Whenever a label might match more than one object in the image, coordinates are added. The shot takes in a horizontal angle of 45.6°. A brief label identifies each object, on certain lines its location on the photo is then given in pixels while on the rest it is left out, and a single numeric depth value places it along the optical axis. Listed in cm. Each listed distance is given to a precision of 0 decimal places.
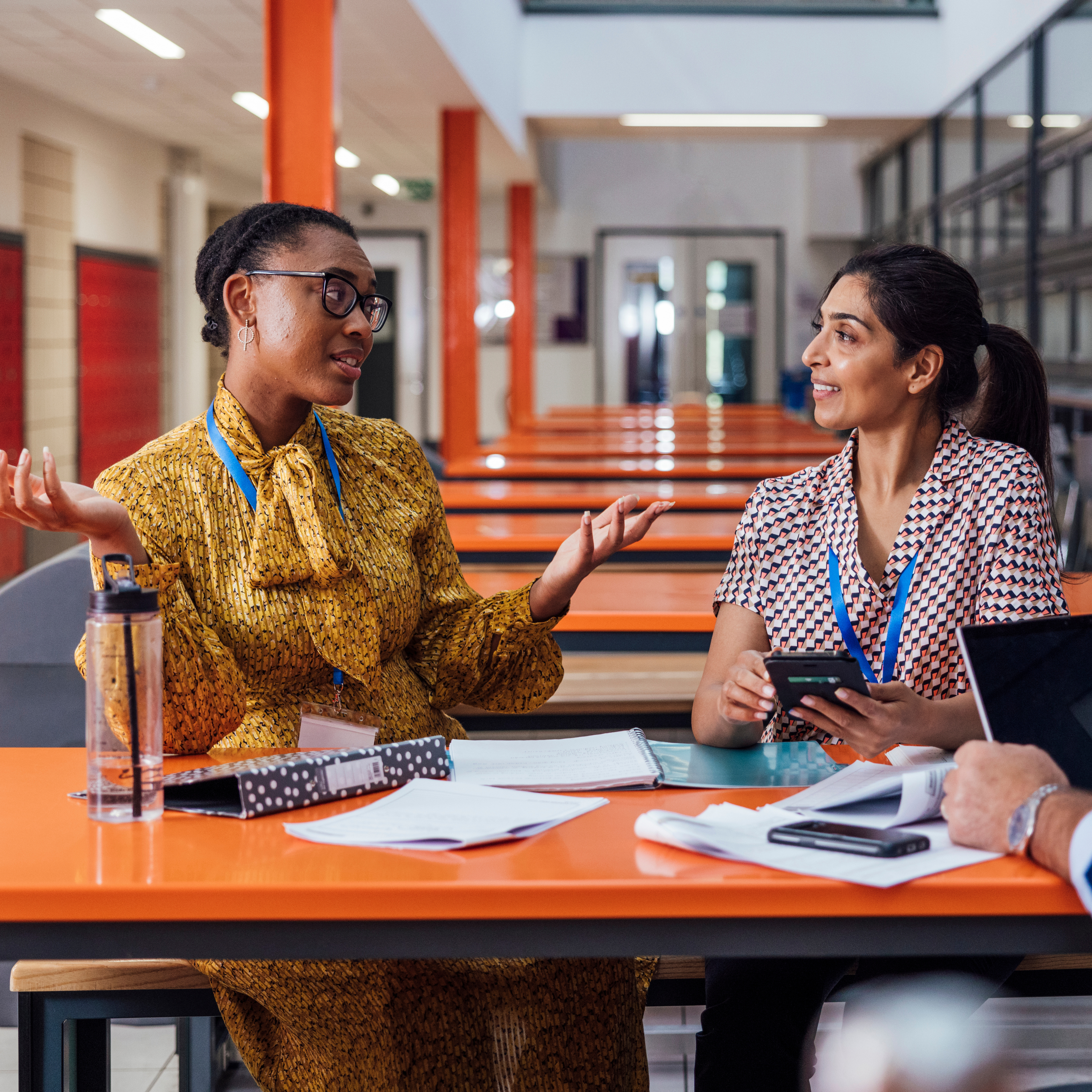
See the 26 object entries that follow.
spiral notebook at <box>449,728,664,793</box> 132
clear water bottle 118
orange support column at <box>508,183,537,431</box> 1128
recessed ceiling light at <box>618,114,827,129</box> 902
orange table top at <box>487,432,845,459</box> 609
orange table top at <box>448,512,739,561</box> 338
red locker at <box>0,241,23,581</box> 668
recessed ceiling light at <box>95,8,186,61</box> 573
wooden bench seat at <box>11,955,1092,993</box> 144
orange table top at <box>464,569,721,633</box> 250
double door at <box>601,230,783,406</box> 1301
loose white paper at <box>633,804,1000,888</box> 103
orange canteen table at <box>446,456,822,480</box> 513
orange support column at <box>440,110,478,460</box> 786
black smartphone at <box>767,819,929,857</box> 107
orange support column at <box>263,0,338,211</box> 387
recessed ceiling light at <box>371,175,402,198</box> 1128
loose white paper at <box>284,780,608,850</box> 111
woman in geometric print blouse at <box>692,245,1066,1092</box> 142
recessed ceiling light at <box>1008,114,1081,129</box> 642
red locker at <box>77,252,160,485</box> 809
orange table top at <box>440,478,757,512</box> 420
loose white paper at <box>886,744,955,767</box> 146
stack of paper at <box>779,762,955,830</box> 114
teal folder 137
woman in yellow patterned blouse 136
